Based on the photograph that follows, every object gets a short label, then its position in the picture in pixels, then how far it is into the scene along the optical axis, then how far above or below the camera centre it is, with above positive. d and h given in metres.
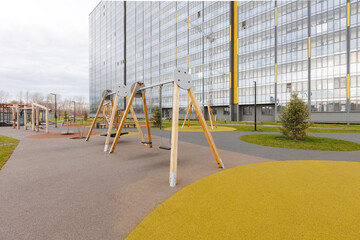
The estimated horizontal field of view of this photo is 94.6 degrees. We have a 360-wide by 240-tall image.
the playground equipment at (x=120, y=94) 8.17 +1.16
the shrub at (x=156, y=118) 25.08 -0.22
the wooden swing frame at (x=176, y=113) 4.29 +0.12
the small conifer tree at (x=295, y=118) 10.41 -0.08
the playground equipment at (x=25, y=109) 18.24 +0.62
